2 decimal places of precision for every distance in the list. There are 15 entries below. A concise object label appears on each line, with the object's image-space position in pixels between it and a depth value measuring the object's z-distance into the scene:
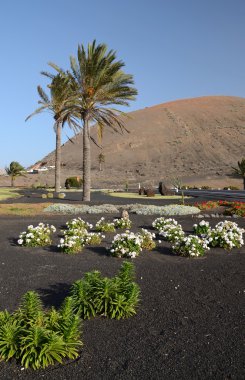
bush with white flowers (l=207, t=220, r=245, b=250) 9.69
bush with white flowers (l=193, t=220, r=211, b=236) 11.32
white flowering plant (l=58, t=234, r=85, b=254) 9.34
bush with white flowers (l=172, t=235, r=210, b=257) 8.88
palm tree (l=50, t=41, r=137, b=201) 24.94
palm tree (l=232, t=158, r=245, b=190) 45.07
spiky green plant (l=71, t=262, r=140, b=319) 5.21
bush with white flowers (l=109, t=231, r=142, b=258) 8.80
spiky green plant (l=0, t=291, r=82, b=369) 3.96
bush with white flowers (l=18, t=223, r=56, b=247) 10.18
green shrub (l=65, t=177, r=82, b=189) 53.12
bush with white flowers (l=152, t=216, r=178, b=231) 12.27
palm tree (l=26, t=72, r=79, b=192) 32.44
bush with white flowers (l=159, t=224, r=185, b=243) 10.76
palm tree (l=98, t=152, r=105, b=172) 93.56
